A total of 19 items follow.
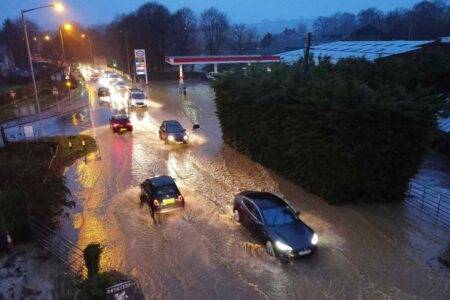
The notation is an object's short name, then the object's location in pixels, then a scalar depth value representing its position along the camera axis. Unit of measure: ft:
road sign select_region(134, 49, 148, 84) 209.54
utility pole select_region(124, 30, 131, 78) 258.14
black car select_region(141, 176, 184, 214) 56.54
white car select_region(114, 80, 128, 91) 197.53
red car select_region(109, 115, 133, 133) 105.19
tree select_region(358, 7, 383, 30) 459.69
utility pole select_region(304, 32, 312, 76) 65.59
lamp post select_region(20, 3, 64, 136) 82.73
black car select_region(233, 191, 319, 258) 44.93
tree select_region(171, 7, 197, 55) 302.04
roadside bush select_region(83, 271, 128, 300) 33.73
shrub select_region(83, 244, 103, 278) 39.01
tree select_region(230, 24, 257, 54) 447.55
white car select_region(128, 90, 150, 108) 142.61
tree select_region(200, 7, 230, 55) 369.71
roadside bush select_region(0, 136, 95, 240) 49.23
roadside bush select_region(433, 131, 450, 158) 87.10
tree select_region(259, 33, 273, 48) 520.42
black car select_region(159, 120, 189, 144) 93.35
